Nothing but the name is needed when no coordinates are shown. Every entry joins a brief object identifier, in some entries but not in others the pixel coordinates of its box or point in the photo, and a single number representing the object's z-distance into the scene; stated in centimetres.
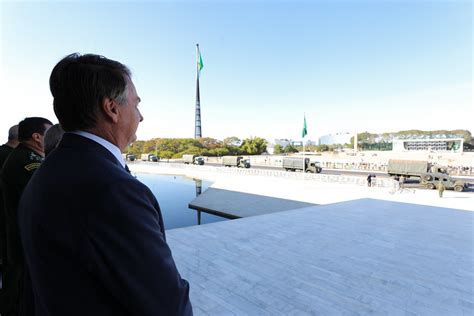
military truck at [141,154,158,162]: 4446
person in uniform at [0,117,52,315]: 211
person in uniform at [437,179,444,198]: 1314
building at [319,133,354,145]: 12022
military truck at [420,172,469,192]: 1570
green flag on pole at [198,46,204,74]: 4496
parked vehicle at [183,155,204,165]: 4148
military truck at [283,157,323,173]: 2641
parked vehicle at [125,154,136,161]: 4541
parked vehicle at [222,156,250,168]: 3480
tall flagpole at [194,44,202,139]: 6431
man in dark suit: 78
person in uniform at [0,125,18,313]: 250
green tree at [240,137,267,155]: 5900
